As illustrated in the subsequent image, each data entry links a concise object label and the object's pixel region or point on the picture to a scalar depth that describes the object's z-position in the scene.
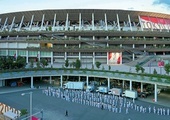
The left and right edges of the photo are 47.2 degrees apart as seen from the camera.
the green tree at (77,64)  56.66
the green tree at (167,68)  42.38
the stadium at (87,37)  72.19
